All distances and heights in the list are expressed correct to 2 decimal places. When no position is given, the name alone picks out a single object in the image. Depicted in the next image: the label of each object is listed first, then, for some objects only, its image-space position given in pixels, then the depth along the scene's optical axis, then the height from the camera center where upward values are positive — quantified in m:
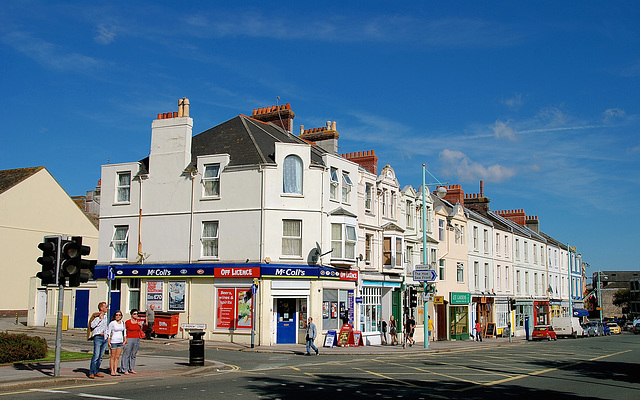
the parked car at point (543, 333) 53.22 -4.59
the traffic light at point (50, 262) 14.66 +0.33
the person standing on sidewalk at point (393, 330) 36.12 -3.02
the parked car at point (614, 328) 73.25 -5.64
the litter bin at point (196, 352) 19.36 -2.37
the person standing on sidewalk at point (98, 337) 15.81 -1.57
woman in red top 16.98 -1.95
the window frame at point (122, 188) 36.10 +5.27
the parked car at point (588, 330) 61.66 -5.04
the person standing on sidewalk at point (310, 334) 26.73 -2.46
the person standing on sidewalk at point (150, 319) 31.52 -2.18
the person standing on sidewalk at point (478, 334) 47.38 -4.20
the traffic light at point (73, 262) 14.84 +0.35
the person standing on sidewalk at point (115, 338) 16.16 -1.63
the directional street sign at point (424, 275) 32.16 +0.23
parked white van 56.97 -4.29
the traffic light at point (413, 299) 32.69 -1.06
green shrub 18.22 -2.20
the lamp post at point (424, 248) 32.78 +1.73
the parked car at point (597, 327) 64.69 -4.99
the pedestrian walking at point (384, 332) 37.12 -3.23
